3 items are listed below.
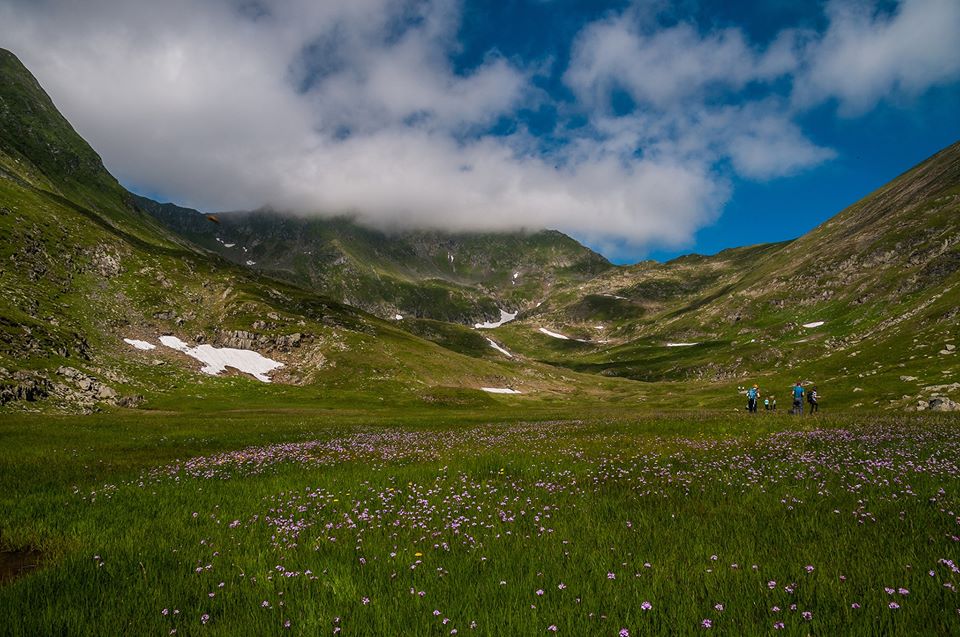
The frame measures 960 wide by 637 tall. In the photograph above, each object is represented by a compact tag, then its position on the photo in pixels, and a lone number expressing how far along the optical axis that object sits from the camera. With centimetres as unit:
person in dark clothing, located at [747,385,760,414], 4408
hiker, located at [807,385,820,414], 4262
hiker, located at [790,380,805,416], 3925
